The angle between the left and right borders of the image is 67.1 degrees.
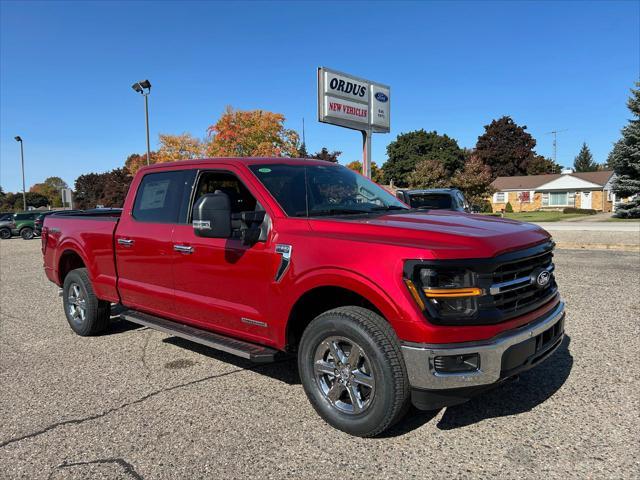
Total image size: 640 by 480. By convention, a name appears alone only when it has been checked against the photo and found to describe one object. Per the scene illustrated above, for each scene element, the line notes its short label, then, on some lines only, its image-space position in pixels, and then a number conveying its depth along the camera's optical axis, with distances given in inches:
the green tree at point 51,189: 4039.1
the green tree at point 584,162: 4007.9
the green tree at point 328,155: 1474.8
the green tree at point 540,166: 3043.8
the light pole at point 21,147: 2032.0
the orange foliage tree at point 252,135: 1429.6
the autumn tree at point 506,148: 3080.7
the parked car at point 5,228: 1226.6
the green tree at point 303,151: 1439.7
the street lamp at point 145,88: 914.1
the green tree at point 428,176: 1603.5
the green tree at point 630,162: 1125.2
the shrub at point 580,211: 1841.8
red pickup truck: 111.3
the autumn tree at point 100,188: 2923.2
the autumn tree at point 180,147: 1694.1
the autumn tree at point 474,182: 1454.2
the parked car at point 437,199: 425.1
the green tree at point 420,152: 2861.7
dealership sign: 666.2
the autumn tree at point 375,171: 3112.7
